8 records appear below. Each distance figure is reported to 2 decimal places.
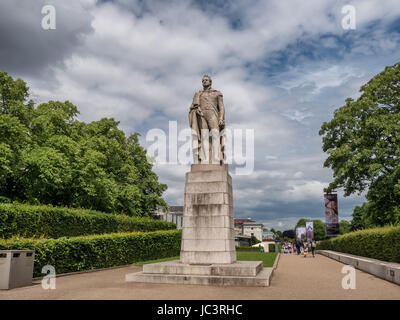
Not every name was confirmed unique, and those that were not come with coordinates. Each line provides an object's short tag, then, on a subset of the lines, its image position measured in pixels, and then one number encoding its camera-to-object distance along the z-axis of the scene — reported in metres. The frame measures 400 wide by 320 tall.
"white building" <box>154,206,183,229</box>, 93.62
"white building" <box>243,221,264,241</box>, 147.45
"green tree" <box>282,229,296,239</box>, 136.57
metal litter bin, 9.33
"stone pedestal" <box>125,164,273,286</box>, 9.71
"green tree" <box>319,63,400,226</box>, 21.98
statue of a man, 12.76
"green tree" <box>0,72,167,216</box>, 21.95
